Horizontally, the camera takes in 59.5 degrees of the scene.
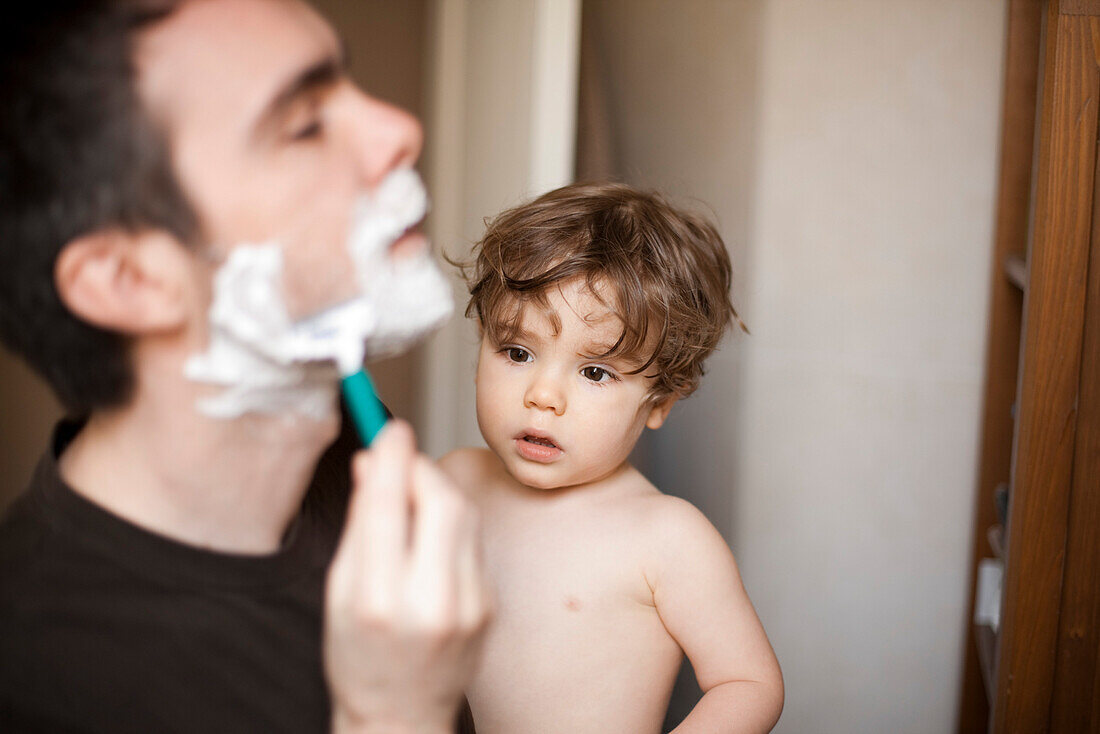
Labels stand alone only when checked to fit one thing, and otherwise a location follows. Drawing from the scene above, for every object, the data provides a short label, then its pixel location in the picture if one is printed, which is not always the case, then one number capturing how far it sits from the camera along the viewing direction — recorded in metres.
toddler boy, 0.69
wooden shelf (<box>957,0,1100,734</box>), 0.84
